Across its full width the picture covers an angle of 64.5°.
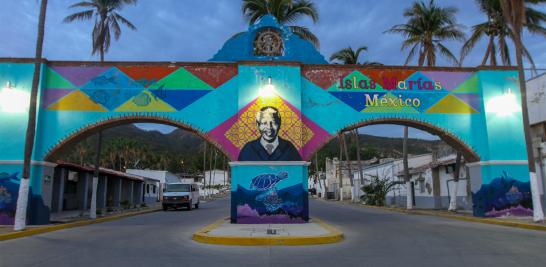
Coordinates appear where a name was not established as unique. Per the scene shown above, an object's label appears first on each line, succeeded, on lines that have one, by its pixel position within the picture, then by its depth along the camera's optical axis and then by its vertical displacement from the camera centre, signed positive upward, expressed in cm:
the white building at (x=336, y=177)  6032 +273
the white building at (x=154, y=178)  5038 +223
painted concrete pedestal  1669 +11
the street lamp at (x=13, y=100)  1712 +377
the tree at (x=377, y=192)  3566 +21
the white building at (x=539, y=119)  2181 +413
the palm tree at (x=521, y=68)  1667 +513
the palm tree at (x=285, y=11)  2562 +1104
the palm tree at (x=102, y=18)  2320 +953
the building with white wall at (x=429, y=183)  2897 +86
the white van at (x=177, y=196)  3111 -5
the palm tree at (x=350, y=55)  3566 +1144
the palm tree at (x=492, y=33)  2436 +922
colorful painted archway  1727 +374
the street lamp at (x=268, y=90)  1764 +424
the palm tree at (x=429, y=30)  2683 +1024
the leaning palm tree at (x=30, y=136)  1446 +205
